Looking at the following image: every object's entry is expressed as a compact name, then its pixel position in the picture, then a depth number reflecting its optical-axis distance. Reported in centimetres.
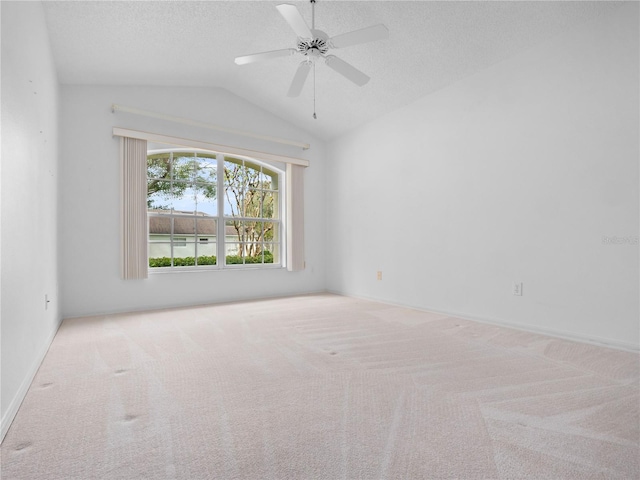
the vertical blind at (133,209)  414
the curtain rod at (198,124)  413
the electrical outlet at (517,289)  332
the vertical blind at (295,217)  542
